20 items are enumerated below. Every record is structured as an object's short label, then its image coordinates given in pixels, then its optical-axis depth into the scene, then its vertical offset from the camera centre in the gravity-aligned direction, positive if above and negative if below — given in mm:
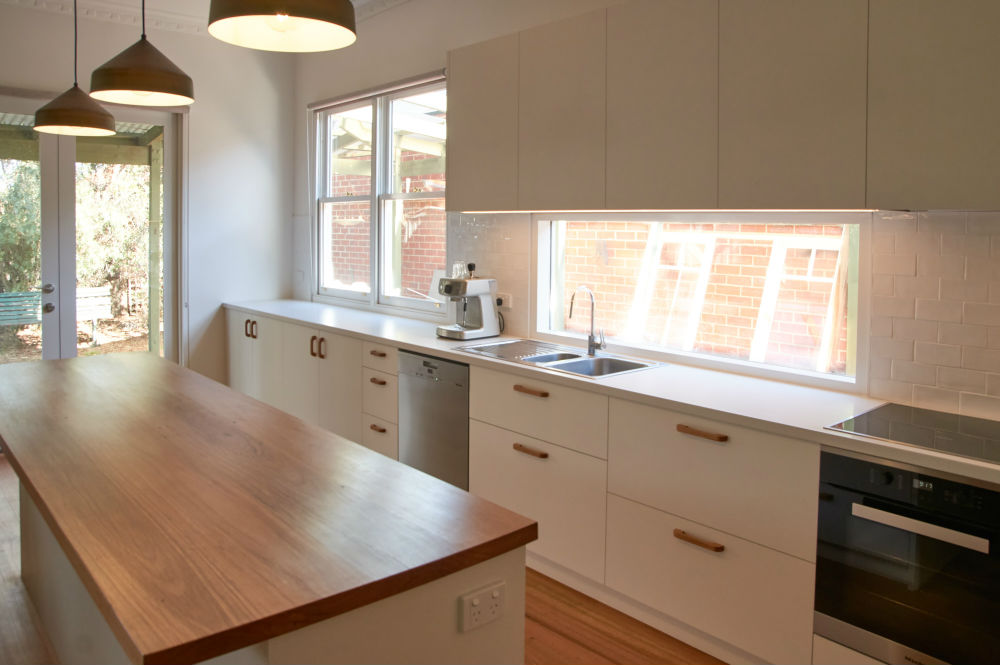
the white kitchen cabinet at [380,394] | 4109 -638
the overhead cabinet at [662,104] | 2809 +645
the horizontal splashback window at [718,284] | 2986 -28
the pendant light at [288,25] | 1604 +557
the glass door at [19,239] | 4992 +210
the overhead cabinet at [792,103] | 2416 +566
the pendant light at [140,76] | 2311 +582
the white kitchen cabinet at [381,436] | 4137 -870
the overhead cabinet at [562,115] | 3225 +691
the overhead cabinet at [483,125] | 3643 +722
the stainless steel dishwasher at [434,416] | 3654 -684
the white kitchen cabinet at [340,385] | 4414 -639
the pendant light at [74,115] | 2850 +572
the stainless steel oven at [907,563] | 1988 -765
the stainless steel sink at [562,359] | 3504 -377
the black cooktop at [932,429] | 2100 -437
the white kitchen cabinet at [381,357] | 4078 -437
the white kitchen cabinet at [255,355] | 5195 -563
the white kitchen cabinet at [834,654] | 2254 -1094
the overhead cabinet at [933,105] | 2125 +491
